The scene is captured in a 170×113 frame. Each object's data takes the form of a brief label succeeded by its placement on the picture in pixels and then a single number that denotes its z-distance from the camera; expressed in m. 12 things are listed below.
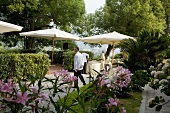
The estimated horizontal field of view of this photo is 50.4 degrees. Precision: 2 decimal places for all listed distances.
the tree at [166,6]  24.19
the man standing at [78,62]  6.45
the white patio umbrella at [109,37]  10.61
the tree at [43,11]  14.89
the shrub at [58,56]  14.75
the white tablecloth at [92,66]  9.85
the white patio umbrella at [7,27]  6.10
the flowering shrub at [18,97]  1.11
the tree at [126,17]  18.96
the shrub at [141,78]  5.80
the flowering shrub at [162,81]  3.18
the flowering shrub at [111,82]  1.70
